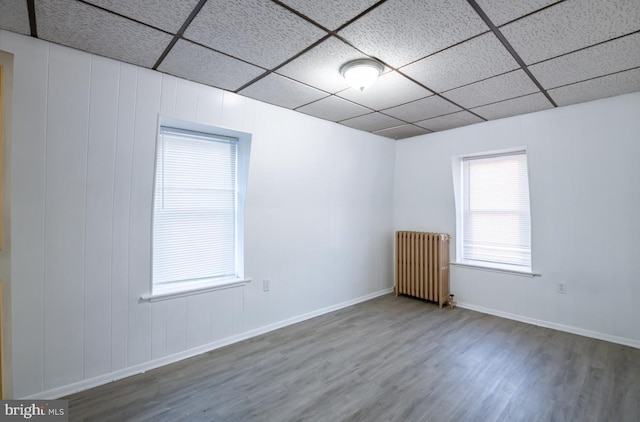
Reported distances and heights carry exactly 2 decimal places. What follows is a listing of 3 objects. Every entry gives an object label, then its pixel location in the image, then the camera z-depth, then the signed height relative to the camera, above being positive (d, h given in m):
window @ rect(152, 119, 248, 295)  2.92 +0.11
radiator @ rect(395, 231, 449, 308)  4.33 -0.72
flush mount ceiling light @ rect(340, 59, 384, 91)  2.36 +1.19
